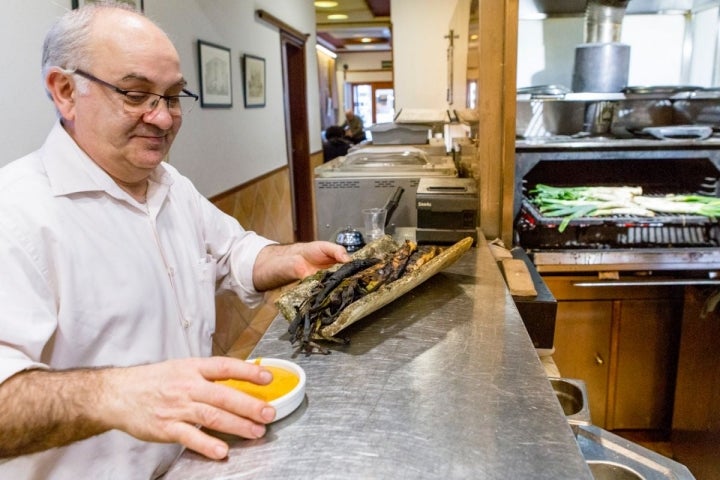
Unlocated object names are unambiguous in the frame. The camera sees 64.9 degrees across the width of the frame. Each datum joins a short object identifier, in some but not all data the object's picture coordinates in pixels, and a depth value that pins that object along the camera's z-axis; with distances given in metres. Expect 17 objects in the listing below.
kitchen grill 2.31
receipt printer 1.84
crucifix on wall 4.39
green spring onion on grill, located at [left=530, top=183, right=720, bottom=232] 2.34
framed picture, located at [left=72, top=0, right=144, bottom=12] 2.17
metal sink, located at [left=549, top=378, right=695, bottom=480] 1.13
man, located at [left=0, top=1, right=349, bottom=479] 0.86
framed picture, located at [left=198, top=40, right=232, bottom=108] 3.40
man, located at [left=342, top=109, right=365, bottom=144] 8.73
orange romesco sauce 0.87
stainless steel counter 0.74
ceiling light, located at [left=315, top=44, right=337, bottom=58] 11.10
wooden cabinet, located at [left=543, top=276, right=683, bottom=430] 2.43
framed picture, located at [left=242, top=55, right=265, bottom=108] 4.16
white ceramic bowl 0.83
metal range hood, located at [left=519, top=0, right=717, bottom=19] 3.33
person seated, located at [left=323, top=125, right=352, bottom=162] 7.59
